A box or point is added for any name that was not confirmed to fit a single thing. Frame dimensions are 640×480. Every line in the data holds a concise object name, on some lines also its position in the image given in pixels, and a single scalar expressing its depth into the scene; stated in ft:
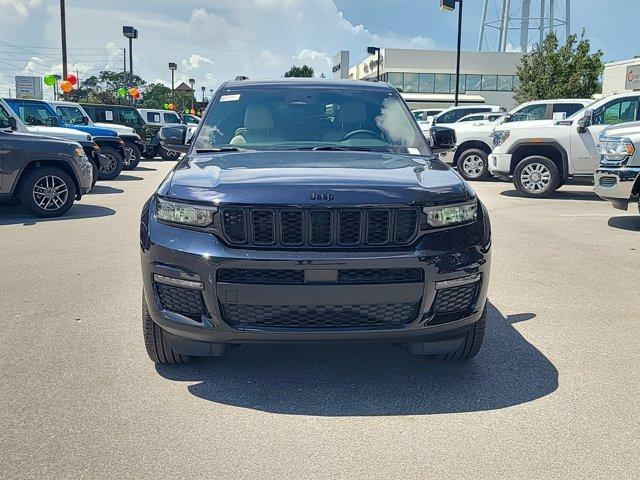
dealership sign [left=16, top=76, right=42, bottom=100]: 148.77
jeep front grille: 10.59
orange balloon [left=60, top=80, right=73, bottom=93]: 79.77
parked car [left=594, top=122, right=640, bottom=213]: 27.94
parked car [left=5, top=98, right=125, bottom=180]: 54.03
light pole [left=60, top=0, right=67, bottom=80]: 92.12
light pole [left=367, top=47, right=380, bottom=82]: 151.94
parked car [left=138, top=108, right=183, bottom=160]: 83.66
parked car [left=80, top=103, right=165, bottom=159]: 67.97
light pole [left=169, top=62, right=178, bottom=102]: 172.07
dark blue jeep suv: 10.44
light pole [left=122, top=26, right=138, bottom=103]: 127.34
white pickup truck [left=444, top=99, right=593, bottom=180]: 49.39
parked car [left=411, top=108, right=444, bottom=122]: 73.71
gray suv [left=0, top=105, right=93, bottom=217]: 31.42
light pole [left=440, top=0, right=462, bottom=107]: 95.96
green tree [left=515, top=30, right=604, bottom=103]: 111.65
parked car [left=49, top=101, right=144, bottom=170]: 55.77
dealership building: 201.36
